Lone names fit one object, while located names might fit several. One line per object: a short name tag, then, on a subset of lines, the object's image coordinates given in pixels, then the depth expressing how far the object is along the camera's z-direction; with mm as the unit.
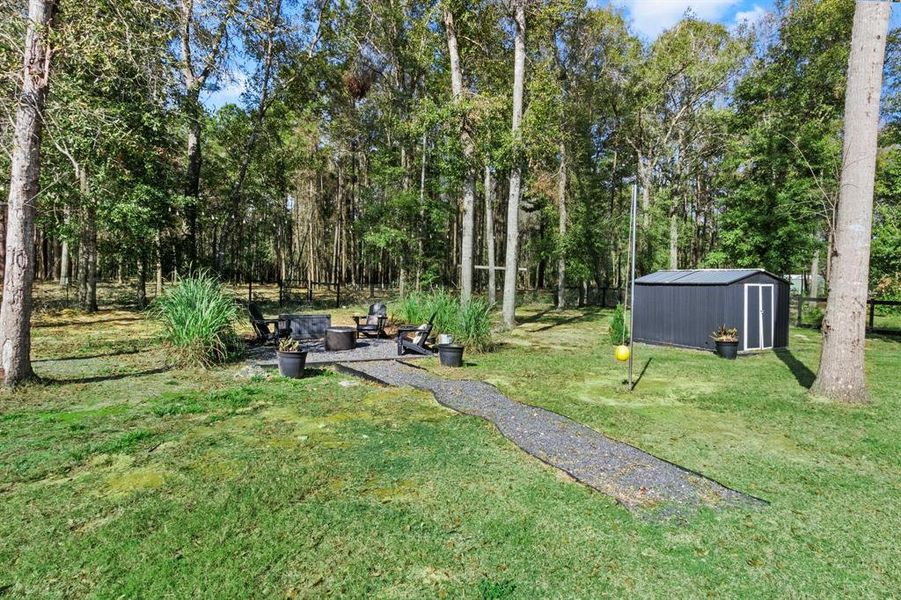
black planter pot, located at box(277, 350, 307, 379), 6758
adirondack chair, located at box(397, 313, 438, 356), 9008
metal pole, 5723
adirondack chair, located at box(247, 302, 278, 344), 9820
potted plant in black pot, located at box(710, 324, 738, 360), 9656
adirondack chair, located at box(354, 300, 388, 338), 11109
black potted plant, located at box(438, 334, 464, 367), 7961
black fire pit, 9488
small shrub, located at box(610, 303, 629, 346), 10855
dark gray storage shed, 10531
